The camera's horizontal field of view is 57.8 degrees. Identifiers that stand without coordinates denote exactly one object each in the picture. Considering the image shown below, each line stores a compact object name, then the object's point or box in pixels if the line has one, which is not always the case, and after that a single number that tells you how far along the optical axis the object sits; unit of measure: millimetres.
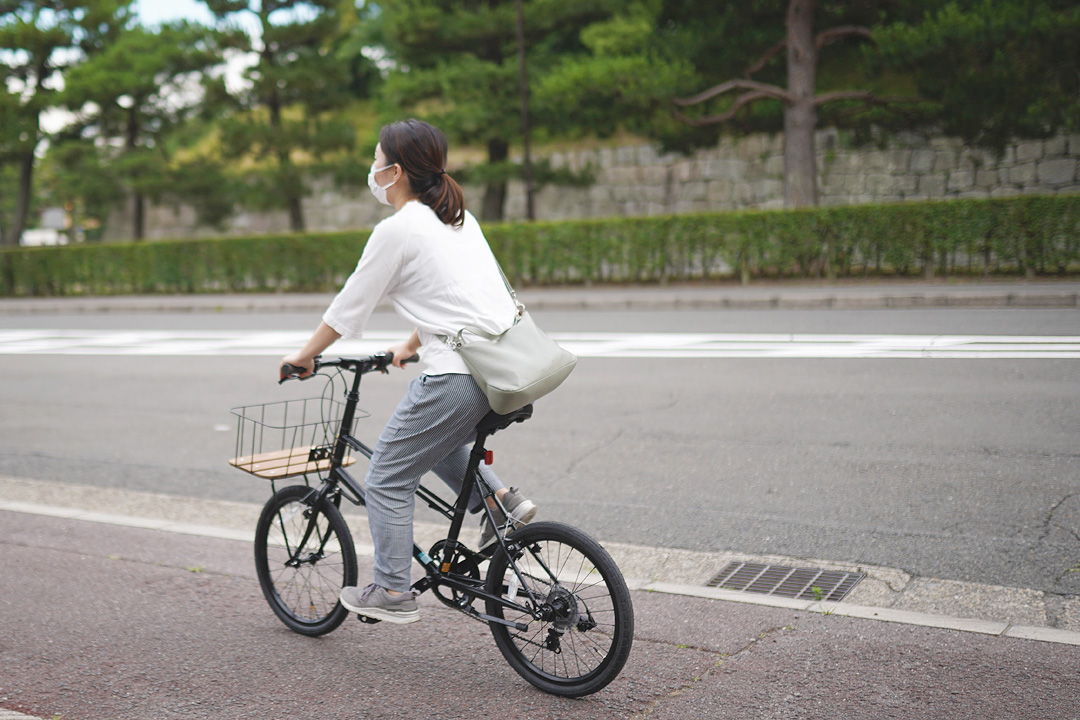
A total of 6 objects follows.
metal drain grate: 4121
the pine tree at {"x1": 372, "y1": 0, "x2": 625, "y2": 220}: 24672
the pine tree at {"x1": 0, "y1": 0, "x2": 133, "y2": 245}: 31672
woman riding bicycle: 3061
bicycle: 3084
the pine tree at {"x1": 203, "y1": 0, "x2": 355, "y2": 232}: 29500
